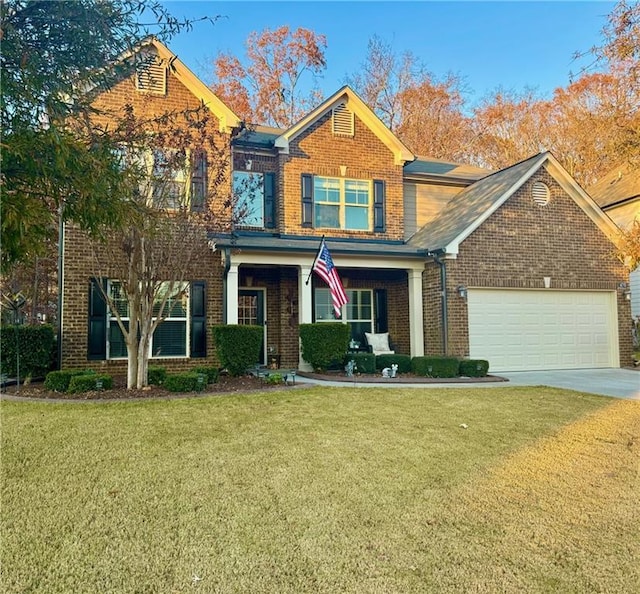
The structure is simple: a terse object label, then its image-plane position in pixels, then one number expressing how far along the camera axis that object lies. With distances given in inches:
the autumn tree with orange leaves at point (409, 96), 1035.9
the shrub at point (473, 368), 419.8
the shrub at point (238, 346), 384.2
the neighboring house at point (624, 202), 707.4
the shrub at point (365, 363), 428.1
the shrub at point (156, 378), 358.0
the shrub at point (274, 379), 367.2
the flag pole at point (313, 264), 421.6
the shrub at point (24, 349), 367.2
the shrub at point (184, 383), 328.8
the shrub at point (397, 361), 437.4
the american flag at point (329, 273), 399.9
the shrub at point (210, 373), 359.9
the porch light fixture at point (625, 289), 524.4
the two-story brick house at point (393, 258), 457.4
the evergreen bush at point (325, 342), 427.8
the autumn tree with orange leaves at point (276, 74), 999.0
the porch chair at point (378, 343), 523.3
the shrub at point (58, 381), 334.3
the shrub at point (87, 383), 323.9
